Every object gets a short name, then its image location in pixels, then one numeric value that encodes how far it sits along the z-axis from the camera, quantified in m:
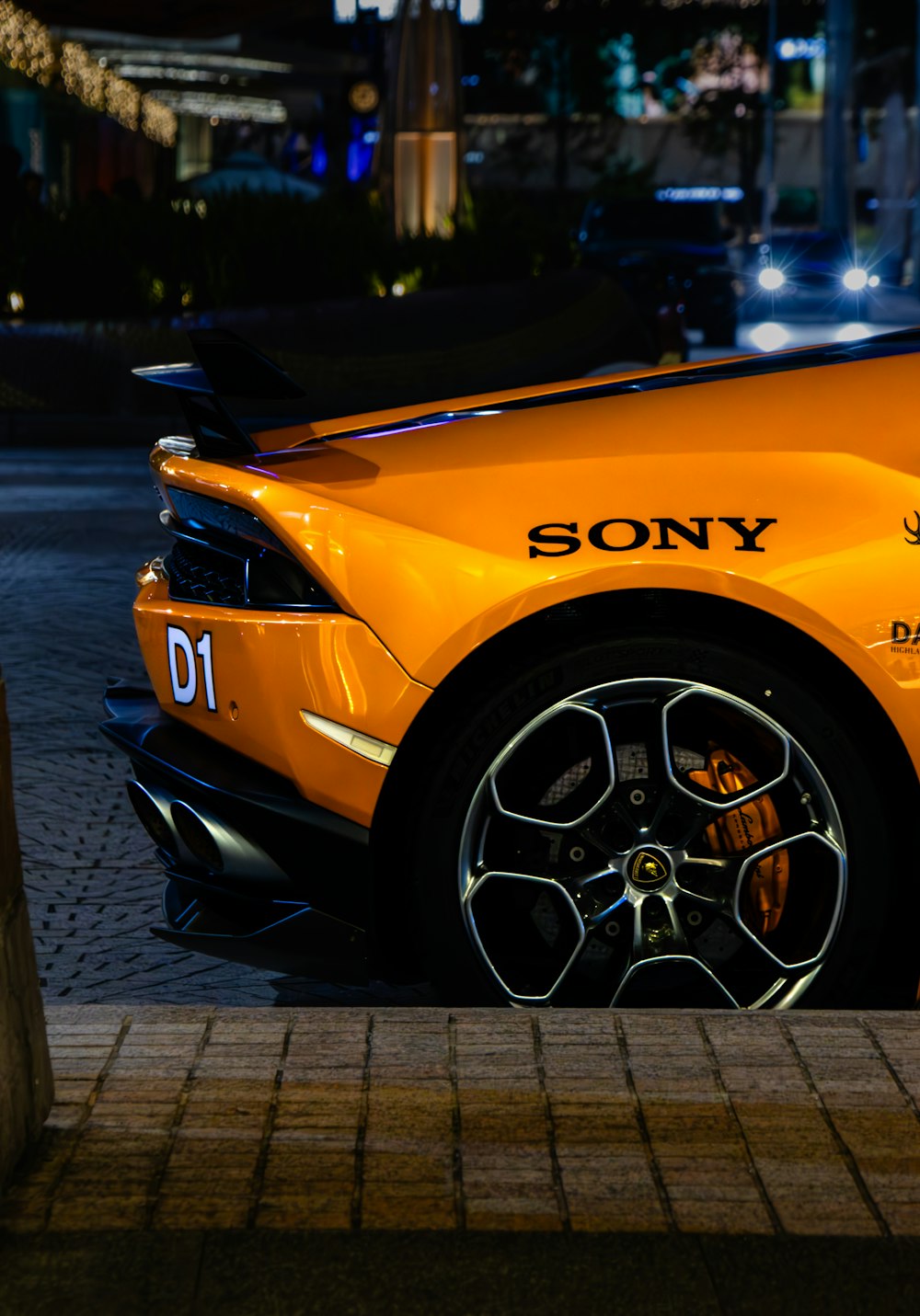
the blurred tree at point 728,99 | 64.25
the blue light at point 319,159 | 50.47
